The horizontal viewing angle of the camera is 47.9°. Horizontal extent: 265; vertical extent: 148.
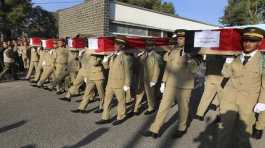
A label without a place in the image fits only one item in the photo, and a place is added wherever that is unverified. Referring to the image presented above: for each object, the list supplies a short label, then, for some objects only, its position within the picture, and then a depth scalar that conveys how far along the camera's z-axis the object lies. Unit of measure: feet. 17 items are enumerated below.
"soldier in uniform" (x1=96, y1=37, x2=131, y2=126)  19.54
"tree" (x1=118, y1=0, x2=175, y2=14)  101.53
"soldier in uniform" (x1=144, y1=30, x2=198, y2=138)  16.80
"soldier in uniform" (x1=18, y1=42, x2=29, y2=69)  42.19
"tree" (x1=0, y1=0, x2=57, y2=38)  63.52
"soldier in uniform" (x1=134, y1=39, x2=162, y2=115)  23.36
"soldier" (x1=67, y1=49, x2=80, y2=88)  29.73
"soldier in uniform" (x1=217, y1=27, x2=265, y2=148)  12.69
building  47.55
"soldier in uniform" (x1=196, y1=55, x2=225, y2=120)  21.50
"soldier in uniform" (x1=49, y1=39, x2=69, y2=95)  29.27
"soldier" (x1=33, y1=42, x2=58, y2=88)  30.41
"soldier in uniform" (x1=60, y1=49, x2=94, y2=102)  24.41
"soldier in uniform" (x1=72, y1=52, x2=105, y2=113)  21.97
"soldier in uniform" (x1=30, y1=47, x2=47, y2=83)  33.35
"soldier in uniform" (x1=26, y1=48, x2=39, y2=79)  37.04
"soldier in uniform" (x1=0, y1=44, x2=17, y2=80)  38.52
